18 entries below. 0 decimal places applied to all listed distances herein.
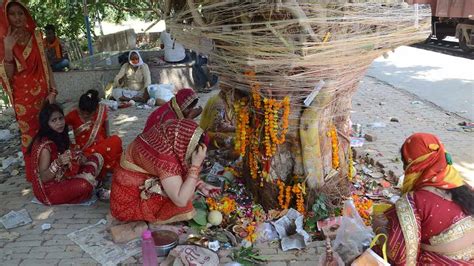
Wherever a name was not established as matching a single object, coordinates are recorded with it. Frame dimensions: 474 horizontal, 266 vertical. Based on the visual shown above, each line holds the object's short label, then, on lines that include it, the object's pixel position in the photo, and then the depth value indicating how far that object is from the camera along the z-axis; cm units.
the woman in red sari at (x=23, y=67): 397
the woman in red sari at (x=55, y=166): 358
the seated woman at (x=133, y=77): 809
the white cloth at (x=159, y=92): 784
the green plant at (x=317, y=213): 323
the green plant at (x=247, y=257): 287
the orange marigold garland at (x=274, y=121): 304
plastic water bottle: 267
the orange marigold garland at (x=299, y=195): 328
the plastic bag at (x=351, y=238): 246
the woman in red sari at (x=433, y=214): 200
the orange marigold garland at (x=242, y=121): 327
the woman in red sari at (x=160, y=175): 290
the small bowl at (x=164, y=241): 292
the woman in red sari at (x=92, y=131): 429
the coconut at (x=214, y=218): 332
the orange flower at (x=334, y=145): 331
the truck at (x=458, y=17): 1189
